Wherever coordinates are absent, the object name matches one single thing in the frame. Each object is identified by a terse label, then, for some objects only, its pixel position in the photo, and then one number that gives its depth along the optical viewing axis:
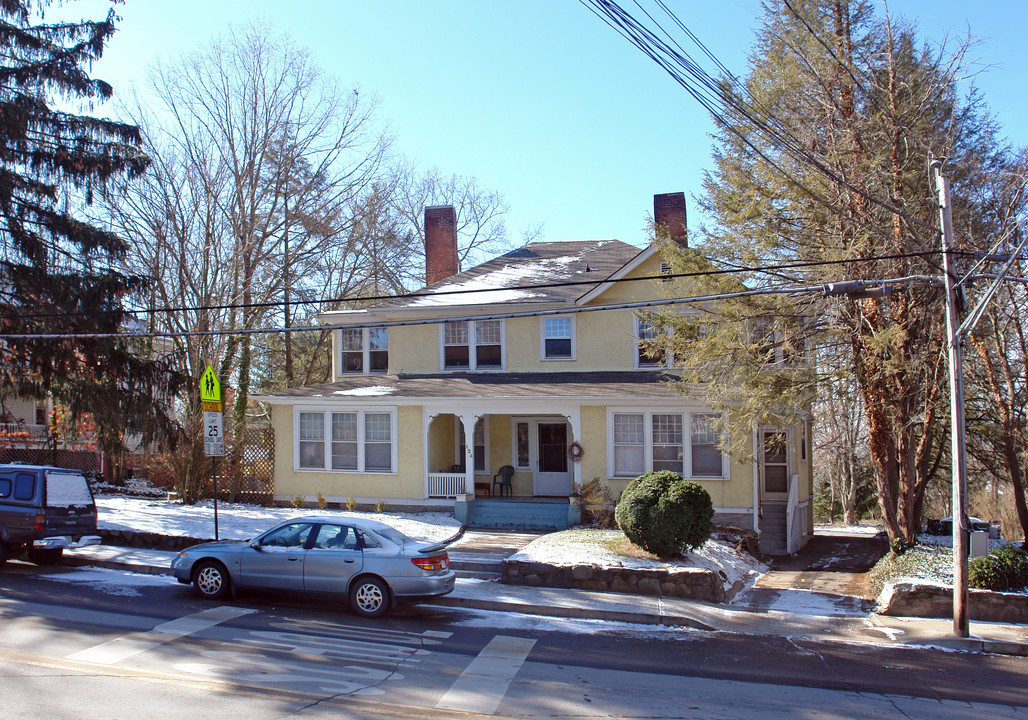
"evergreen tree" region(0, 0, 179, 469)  17.41
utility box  11.48
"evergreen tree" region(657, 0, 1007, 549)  14.28
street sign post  14.79
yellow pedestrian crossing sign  14.89
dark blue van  13.74
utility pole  10.86
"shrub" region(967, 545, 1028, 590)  12.35
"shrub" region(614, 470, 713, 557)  13.72
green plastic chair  20.73
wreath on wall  19.23
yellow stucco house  19.05
